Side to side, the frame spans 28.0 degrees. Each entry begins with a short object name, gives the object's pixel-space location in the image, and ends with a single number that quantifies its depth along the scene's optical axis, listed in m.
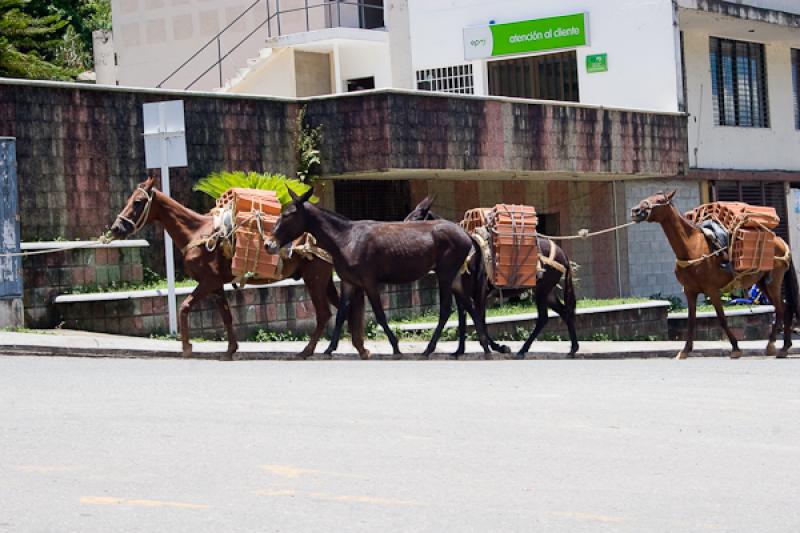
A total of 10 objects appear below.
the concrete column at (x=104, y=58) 45.97
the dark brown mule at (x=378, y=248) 20.28
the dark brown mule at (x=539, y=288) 21.53
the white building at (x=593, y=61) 36.34
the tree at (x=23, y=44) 38.69
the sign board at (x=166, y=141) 22.94
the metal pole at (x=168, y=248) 22.92
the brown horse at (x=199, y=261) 20.48
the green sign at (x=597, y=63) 36.59
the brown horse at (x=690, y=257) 21.23
